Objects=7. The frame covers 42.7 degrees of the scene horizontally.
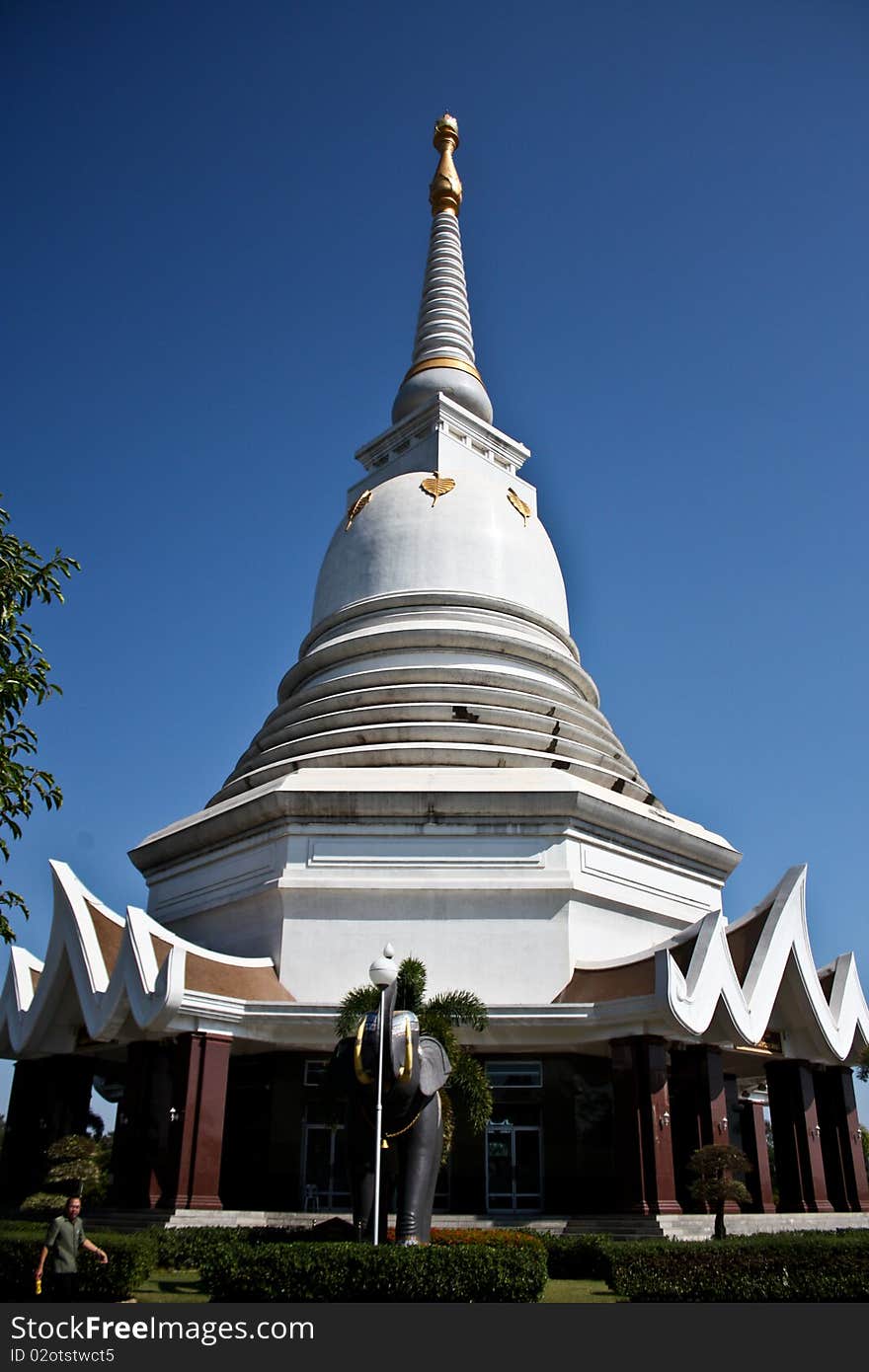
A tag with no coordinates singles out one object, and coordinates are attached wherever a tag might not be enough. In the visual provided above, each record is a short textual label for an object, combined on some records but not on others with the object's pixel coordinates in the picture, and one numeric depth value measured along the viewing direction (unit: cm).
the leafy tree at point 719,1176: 1759
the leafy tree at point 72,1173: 1767
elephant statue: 1364
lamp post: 1377
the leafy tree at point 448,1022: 1742
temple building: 1981
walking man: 1064
